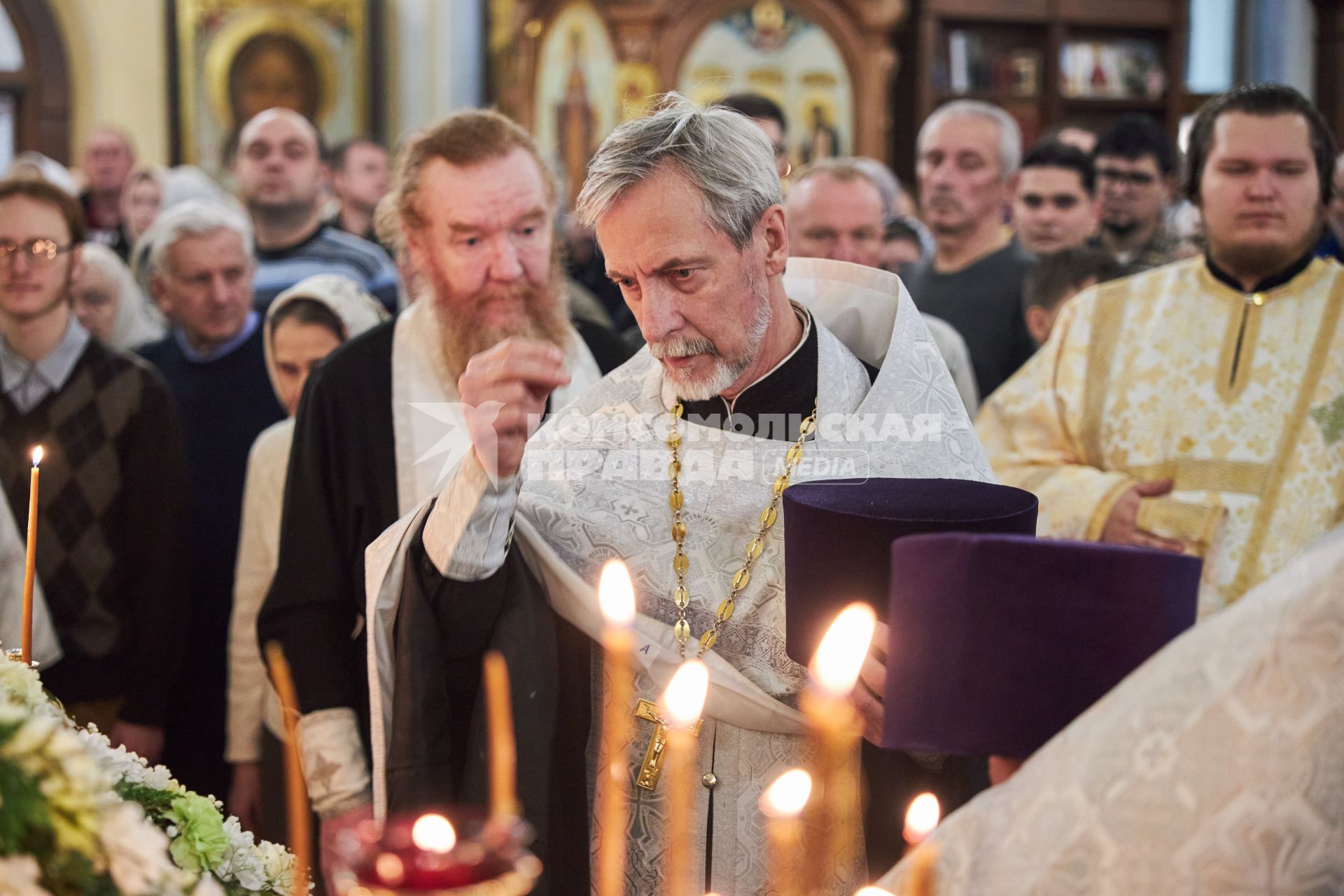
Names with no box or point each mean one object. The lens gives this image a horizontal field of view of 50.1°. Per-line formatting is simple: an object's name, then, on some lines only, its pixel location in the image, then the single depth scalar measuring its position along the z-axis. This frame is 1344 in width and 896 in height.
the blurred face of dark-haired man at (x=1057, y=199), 4.81
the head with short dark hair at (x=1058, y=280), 3.99
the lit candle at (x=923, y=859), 1.12
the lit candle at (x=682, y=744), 1.01
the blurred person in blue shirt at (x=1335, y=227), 5.07
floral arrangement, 0.94
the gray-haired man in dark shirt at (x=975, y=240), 4.28
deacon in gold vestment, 2.93
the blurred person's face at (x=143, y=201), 6.34
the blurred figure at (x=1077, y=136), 5.49
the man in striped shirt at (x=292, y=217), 4.81
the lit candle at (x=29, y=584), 1.16
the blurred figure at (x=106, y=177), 7.10
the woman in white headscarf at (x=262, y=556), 3.13
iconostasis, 9.47
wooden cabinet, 10.26
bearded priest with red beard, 2.44
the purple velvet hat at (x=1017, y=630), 1.19
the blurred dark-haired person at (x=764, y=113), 4.01
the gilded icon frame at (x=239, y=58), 10.77
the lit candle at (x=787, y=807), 0.99
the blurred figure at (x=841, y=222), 3.67
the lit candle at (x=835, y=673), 1.10
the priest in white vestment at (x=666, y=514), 2.02
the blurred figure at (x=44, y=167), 5.89
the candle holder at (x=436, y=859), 0.84
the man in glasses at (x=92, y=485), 3.18
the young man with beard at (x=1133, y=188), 5.15
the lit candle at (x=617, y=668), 1.06
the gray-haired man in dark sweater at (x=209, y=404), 3.65
